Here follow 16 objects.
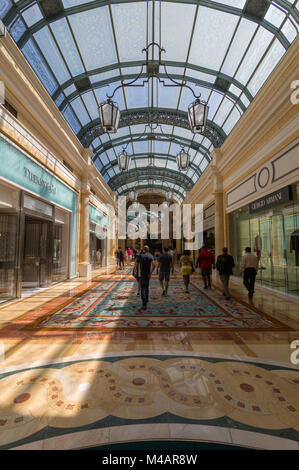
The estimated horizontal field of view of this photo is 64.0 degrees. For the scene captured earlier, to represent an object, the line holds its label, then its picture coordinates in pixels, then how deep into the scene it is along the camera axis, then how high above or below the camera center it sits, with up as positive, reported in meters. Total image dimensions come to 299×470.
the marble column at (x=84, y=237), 10.91 +0.73
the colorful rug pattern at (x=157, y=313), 4.09 -1.23
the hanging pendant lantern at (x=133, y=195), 14.66 +3.51
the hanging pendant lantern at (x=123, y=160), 9.28 +3.59
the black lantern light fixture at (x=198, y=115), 5.61 +3.24
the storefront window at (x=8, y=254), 5.89 -0.03
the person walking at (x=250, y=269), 6.04 -0.44
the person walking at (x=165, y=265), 6.54 -0.35
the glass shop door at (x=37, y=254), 8.20 -0.04
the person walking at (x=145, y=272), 5.28 -0.44
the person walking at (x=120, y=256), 14.75 -0.22
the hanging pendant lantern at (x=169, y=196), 16.56 +3.97
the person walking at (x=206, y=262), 7.81 -0.33
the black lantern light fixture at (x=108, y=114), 5.74 +3.33
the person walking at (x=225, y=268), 6.22 -0.42
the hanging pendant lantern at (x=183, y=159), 9.45 +3.67
